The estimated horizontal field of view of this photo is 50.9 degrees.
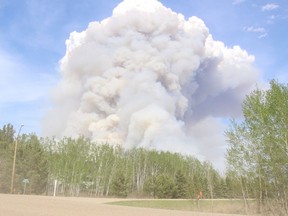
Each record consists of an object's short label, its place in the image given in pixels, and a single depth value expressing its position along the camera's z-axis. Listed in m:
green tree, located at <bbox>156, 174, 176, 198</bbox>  41.65
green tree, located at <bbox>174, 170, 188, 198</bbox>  42.14
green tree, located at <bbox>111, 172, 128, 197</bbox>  41.24
